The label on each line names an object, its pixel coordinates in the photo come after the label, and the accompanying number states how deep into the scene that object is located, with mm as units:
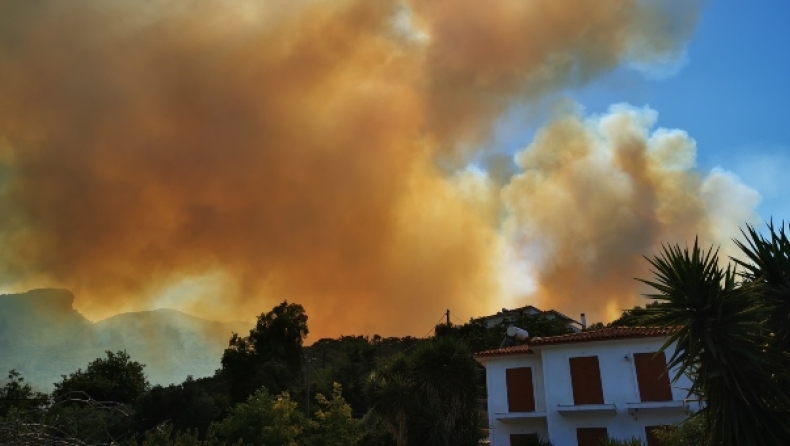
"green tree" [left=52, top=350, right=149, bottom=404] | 49406
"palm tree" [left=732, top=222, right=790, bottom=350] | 12406
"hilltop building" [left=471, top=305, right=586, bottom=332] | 71250
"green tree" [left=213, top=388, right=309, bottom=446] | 19641
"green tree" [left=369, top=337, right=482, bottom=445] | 24766
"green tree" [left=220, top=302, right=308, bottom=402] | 48125
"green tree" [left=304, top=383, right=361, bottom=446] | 21922
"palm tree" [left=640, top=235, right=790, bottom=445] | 11055
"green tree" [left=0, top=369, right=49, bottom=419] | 47469
